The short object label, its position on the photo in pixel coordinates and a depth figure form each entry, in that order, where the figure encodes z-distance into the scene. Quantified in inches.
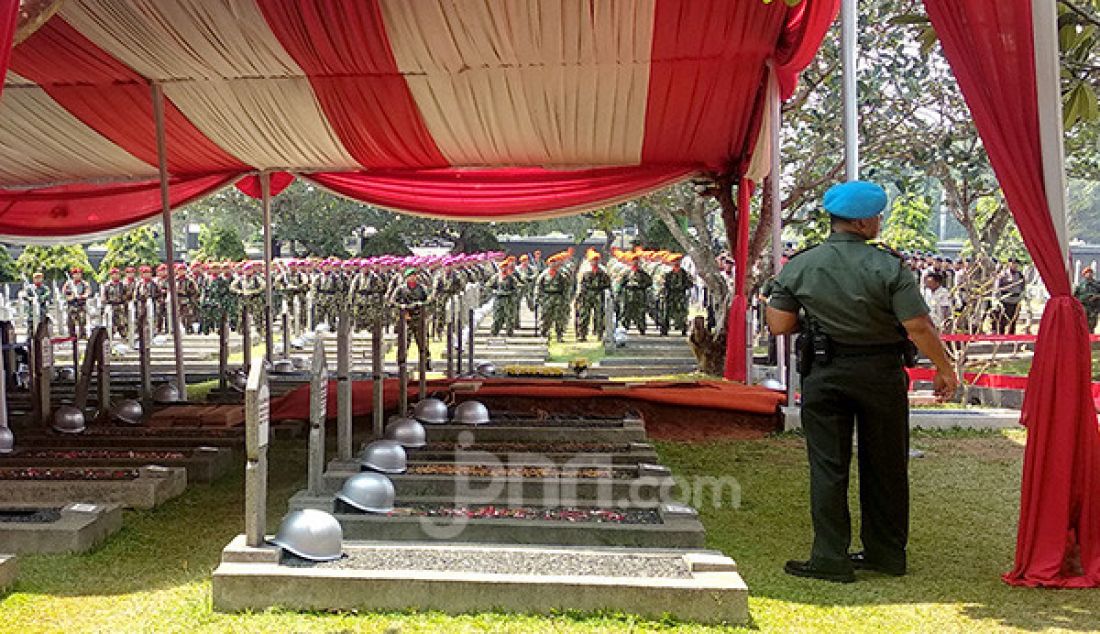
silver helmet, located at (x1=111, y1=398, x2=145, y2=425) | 304.5
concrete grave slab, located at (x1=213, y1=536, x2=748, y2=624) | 140.0
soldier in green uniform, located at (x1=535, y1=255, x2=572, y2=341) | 732.7
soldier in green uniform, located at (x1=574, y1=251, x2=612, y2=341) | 737.0
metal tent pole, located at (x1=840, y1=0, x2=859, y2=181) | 235.3
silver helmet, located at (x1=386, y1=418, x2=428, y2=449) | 241.4
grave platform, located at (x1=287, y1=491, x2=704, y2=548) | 167.8
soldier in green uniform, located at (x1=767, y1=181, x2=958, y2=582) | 161.9
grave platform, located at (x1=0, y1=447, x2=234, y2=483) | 233.4
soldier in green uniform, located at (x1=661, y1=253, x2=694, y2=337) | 737.6
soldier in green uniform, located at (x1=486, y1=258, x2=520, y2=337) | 759.7
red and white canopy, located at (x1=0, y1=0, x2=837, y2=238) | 266.4
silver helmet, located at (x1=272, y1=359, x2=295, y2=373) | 437.6
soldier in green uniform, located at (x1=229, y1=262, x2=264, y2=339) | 772.4
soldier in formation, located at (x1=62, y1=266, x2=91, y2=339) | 756.6
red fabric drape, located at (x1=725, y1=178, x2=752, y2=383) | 393.7
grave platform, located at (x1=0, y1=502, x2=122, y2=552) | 173.6
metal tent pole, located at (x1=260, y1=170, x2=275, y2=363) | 454.6
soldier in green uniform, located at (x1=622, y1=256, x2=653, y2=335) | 730.8
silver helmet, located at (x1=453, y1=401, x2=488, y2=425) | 271.0
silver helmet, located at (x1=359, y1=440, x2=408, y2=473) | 209.0
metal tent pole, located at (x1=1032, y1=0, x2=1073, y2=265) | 159.0
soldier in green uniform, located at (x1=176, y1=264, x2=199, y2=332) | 802.8
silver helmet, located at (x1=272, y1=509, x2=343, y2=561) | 149.3
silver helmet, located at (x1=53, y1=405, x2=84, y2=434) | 276.5
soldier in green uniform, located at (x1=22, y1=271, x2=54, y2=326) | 761.6
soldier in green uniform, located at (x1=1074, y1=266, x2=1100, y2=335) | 710.5
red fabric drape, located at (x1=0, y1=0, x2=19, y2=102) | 159.6
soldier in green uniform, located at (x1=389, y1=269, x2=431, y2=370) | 740.6
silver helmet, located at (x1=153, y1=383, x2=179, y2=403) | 345.3
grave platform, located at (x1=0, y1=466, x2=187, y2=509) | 208.2
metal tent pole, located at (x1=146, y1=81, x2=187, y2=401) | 350.3
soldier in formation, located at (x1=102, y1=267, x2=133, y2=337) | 785.6
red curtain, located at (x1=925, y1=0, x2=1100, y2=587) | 161.5
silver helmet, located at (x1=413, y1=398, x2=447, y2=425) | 272.1
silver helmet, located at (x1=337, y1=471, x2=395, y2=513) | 179.2
